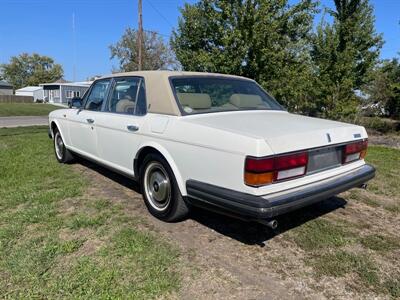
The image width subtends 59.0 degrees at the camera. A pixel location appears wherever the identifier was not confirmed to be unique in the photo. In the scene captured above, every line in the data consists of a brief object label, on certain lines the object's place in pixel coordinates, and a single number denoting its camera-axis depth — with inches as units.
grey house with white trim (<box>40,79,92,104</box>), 2122.3
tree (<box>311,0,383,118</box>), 490.3
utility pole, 816.9
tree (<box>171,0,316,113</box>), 457.7
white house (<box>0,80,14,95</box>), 2854.3
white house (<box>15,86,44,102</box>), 2432.3
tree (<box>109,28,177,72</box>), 1787.6
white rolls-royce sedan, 115.3
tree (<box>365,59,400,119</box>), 727.1
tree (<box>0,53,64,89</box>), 3473.7
